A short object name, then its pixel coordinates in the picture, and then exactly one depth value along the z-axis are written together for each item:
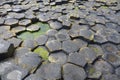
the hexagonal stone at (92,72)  1.69
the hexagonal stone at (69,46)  1.99
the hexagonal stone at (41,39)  2.13
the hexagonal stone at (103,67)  1.76
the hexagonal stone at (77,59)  1.80
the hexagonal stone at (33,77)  1.58
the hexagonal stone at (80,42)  2.10
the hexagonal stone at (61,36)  2.20
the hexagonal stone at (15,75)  1.56
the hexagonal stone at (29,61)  1.72
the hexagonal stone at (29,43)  2.05
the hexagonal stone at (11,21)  2.49
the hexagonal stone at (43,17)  2.68
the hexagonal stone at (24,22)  2.53
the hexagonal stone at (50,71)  1.64
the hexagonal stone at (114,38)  2.23
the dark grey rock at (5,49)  1.78
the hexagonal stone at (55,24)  2.46
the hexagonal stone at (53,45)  2.00
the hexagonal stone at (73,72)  1.64
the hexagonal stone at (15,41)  2.06
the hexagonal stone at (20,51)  1.90
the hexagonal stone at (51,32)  2.29
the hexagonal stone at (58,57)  1.83
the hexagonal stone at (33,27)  2.44
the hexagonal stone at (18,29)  2.38
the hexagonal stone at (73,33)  2.27
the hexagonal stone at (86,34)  2.22
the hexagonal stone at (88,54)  1.89
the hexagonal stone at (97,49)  2.00
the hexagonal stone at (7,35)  2.20
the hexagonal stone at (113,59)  1.86
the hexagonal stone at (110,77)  1.68
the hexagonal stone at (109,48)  2.06
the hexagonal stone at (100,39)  2.19
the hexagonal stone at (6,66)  1.63
